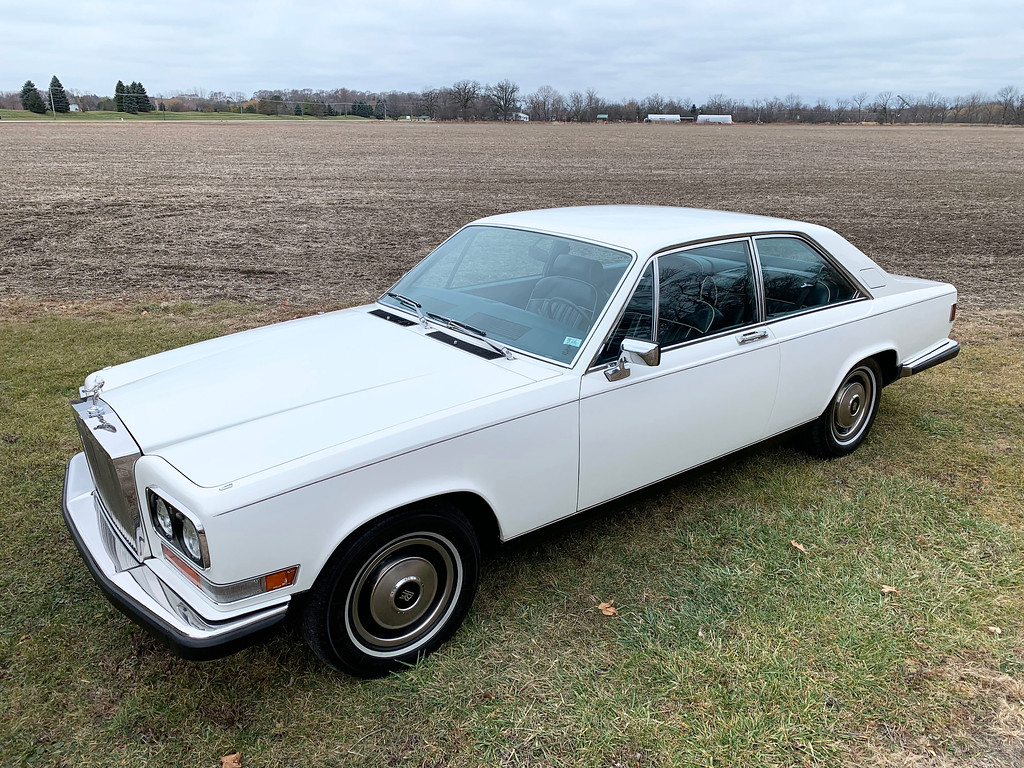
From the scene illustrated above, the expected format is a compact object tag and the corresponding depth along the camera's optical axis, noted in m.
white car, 2.41
